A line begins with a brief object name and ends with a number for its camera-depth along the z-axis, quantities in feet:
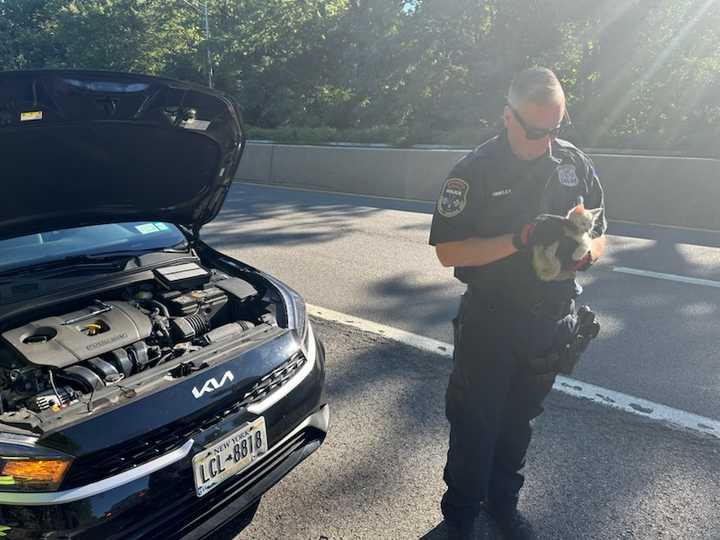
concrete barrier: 28.12
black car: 5.85
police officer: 6.64
